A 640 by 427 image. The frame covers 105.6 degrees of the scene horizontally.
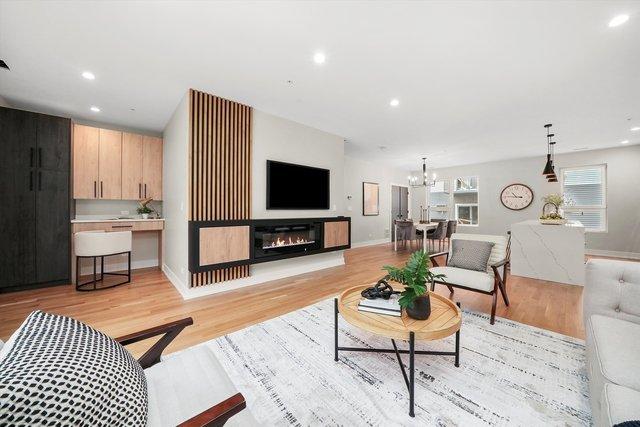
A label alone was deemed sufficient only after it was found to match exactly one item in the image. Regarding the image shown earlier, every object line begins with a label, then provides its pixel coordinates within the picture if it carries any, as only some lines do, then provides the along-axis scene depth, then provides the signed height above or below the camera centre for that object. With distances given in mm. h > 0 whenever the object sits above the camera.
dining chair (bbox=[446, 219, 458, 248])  7086 -372
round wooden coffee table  1482 -737
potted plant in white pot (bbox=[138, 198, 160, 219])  4445 +55
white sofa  1005 -710
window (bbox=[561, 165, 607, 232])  6199 +513
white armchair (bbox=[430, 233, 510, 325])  2561 -681
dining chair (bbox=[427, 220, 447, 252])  6730 -520
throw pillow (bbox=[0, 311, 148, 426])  560 -454
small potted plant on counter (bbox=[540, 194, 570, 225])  4164 -57
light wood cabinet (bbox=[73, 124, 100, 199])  3943 +834
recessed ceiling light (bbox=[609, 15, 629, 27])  1947 +1586
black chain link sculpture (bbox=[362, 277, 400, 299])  1946 -641
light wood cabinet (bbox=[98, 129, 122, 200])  4145 +817
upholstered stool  3428 -487
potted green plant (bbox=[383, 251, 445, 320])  1616 -491
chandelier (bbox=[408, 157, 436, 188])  7153 +1165
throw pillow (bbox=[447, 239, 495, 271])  2885 -505
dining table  6480 -341
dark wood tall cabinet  3271 +171
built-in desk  3770 -222
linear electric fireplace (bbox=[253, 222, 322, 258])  3750 -440
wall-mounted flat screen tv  4004 +469
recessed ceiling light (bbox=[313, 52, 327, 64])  2430 +1588
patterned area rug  1413 -1160
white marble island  3828 -629
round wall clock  7145 +524
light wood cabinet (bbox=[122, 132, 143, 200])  4343 +826
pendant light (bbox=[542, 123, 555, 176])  4545 +902
